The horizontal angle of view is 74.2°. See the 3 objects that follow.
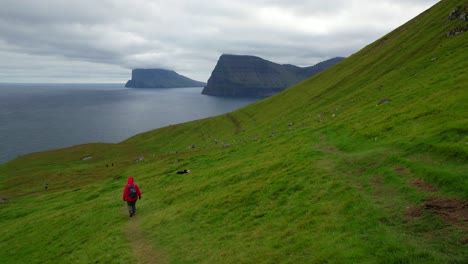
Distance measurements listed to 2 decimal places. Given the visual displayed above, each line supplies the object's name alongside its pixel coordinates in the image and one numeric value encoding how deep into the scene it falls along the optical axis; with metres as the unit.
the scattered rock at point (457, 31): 66.25
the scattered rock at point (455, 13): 77.81
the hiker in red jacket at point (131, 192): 27.24
